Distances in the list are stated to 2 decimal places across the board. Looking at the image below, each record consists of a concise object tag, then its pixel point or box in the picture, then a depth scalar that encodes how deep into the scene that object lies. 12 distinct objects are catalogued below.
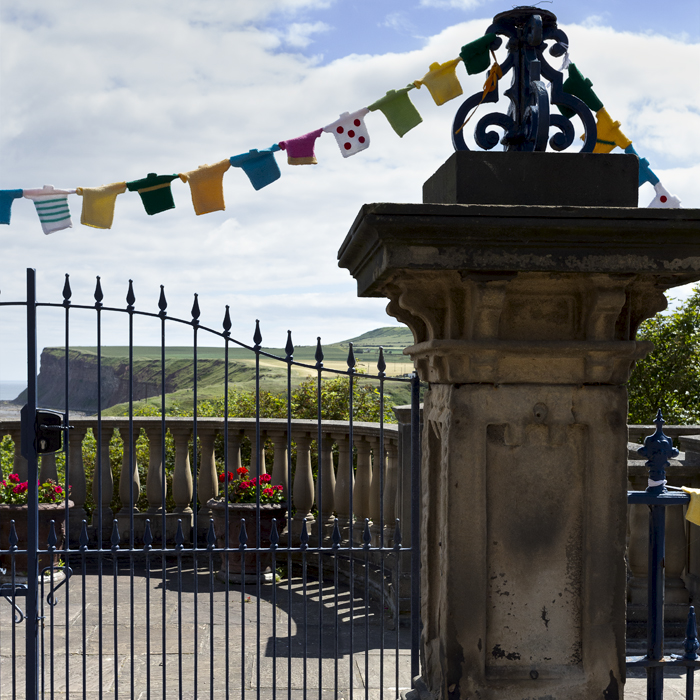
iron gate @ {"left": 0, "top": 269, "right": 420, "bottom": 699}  3.68
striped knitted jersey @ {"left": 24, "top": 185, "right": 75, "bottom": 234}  4.41
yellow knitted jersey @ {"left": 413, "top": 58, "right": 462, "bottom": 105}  4.06
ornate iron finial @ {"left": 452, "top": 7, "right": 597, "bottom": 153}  2.46
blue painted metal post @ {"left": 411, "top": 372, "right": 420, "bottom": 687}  3.59
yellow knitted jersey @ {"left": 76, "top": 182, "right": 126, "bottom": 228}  4.33
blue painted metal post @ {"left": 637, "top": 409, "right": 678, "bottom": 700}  2.54
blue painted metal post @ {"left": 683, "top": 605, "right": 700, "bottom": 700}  2.53
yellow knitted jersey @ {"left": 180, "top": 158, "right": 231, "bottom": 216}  4.28
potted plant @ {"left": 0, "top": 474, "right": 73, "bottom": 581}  6.06
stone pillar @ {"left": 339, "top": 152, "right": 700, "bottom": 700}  2.33
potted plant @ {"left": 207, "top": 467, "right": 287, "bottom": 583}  6.03
